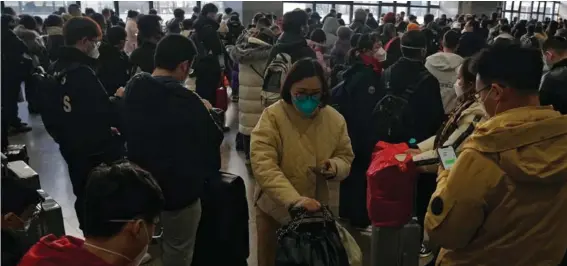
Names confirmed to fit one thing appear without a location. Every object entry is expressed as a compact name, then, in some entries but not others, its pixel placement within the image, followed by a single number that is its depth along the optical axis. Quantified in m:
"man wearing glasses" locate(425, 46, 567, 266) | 1.41
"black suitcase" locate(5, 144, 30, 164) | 2.43
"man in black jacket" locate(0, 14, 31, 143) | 4.86
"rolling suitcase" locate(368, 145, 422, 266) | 2.52
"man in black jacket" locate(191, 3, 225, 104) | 5.05
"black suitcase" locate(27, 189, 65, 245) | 2.02
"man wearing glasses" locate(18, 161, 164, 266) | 1.29
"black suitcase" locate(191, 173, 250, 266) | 2.45
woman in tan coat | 2.15
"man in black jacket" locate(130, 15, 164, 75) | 3.39
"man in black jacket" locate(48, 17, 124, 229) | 2.64
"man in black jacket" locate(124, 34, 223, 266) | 2.20
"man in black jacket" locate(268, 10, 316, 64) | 3.94
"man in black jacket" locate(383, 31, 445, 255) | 2.95
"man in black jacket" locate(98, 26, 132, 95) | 3.70
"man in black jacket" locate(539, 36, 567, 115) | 2.44
